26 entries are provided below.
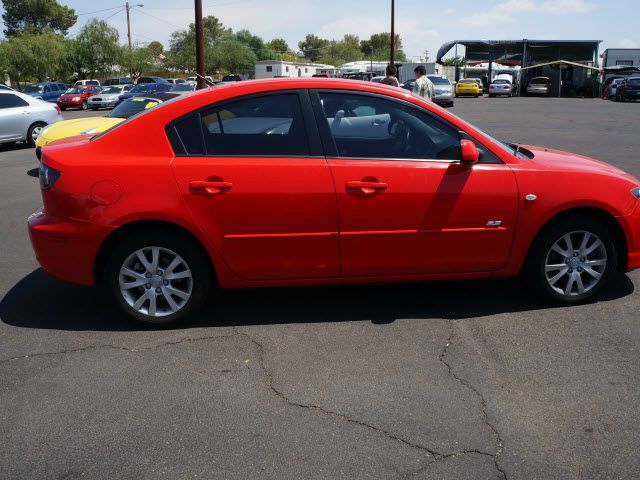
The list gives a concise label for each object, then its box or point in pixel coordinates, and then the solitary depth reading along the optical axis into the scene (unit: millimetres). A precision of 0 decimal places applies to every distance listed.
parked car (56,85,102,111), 36625
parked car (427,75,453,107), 32125
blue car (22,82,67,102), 38062
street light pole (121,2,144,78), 62375
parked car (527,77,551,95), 48250
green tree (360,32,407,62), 128150
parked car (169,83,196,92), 23794
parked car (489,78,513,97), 46906
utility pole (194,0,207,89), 17375
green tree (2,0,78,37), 82562
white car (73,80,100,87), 47575
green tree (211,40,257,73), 82875
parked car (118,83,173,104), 33719
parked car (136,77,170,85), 41906
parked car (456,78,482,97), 46406
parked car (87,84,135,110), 35625
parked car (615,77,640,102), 36562
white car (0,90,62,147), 15656
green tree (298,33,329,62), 155125
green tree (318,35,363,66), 133250
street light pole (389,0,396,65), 40788
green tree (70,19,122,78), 59219
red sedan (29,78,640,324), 4227
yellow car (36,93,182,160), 11109
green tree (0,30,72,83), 51500
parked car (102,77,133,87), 47903
